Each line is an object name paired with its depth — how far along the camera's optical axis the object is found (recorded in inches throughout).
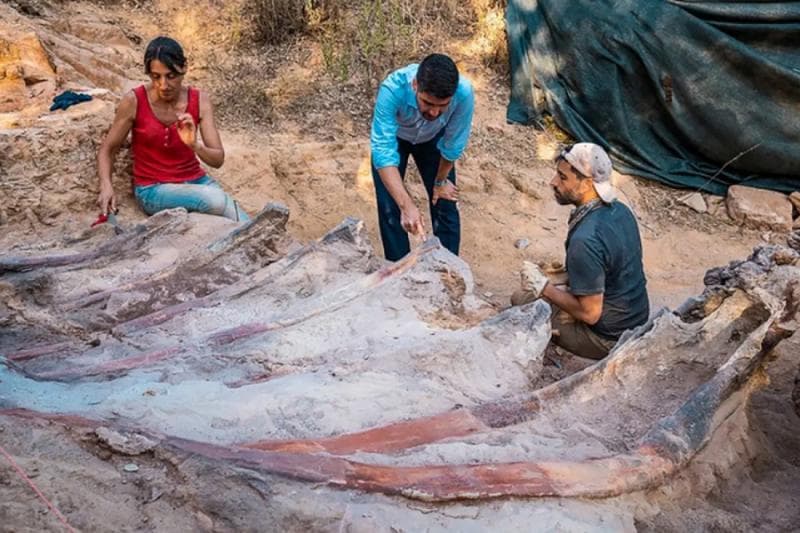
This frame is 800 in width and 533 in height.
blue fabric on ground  155.4
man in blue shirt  125.5
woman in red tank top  140.5
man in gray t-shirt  120.0
